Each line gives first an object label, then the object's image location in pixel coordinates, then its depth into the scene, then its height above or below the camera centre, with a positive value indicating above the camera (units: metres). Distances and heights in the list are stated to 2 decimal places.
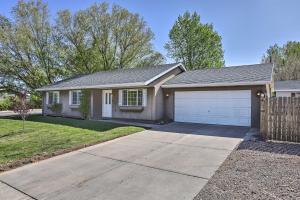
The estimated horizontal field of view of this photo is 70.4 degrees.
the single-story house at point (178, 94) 11.58 +0.42
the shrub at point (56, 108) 18.26 -0.69
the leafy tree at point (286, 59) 33.62 +7.06
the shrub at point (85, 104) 15.87 -0.29
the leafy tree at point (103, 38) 28.05 +8.50
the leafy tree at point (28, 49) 23.84 +6.01
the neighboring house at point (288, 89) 20.92 +1.19
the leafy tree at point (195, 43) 32.38 +8.83
